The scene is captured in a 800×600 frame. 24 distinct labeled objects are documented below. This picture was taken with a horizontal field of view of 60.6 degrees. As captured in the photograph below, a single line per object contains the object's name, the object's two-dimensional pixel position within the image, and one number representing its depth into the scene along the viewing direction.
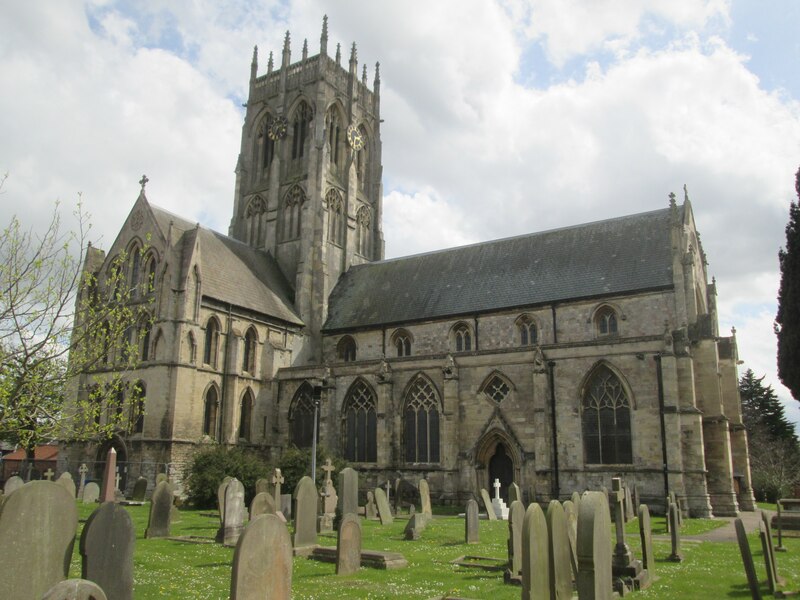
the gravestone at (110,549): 7.06
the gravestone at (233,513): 16.02
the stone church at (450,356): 26.47
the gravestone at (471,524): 16.72
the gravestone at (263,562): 6.43
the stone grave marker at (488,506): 23.30
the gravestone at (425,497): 22.66
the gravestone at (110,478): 18.48
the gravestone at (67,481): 20.34
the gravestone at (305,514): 14.97
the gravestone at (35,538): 6.71
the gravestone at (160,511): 17.20
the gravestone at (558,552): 8.61
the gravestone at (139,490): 26.29
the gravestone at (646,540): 11.79
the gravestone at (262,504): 16.20
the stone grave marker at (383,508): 21.48
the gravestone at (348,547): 12.41
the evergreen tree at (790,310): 24.42
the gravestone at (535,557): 8.20
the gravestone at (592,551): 7.57
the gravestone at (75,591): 5.11
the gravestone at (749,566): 9.31
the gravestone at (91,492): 26.61
